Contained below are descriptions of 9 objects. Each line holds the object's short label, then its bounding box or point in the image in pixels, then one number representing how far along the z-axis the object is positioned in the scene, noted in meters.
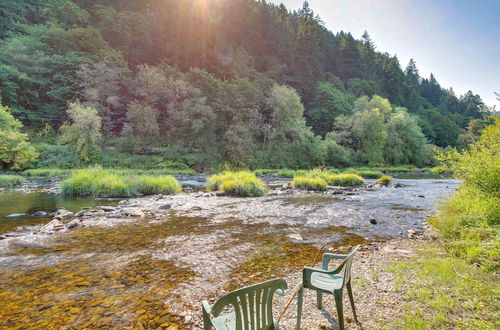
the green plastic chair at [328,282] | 2.77
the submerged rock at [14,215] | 9.28
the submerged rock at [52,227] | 7.36
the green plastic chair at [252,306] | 1.97
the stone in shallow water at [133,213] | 9.33
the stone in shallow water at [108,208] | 10.11
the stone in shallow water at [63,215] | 8.63
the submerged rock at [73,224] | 7.74
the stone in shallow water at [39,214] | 9.38
